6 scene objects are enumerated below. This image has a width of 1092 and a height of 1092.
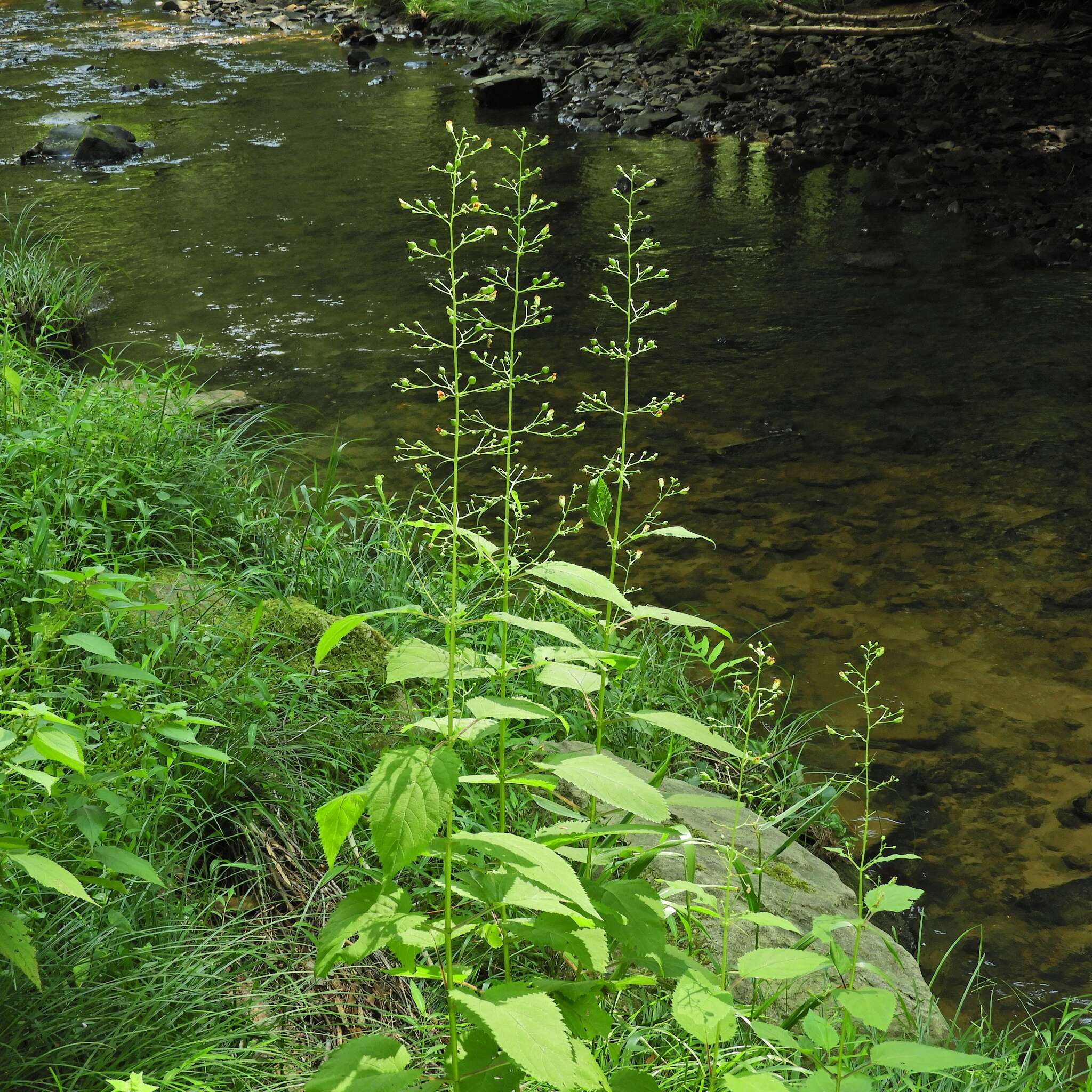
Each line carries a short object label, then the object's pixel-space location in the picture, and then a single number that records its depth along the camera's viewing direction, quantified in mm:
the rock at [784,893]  2459
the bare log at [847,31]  13469
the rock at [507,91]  13094
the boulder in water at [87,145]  11047
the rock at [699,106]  12047
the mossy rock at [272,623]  2936
